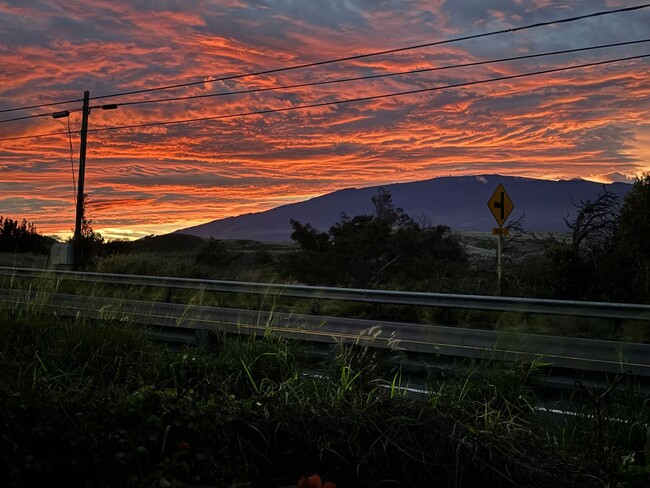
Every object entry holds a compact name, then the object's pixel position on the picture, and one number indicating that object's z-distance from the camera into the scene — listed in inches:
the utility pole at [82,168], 1202.6
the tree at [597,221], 773.3
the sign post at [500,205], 813.2
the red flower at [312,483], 78.6
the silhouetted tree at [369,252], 965.2
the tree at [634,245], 635.5
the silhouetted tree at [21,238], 1630.2
